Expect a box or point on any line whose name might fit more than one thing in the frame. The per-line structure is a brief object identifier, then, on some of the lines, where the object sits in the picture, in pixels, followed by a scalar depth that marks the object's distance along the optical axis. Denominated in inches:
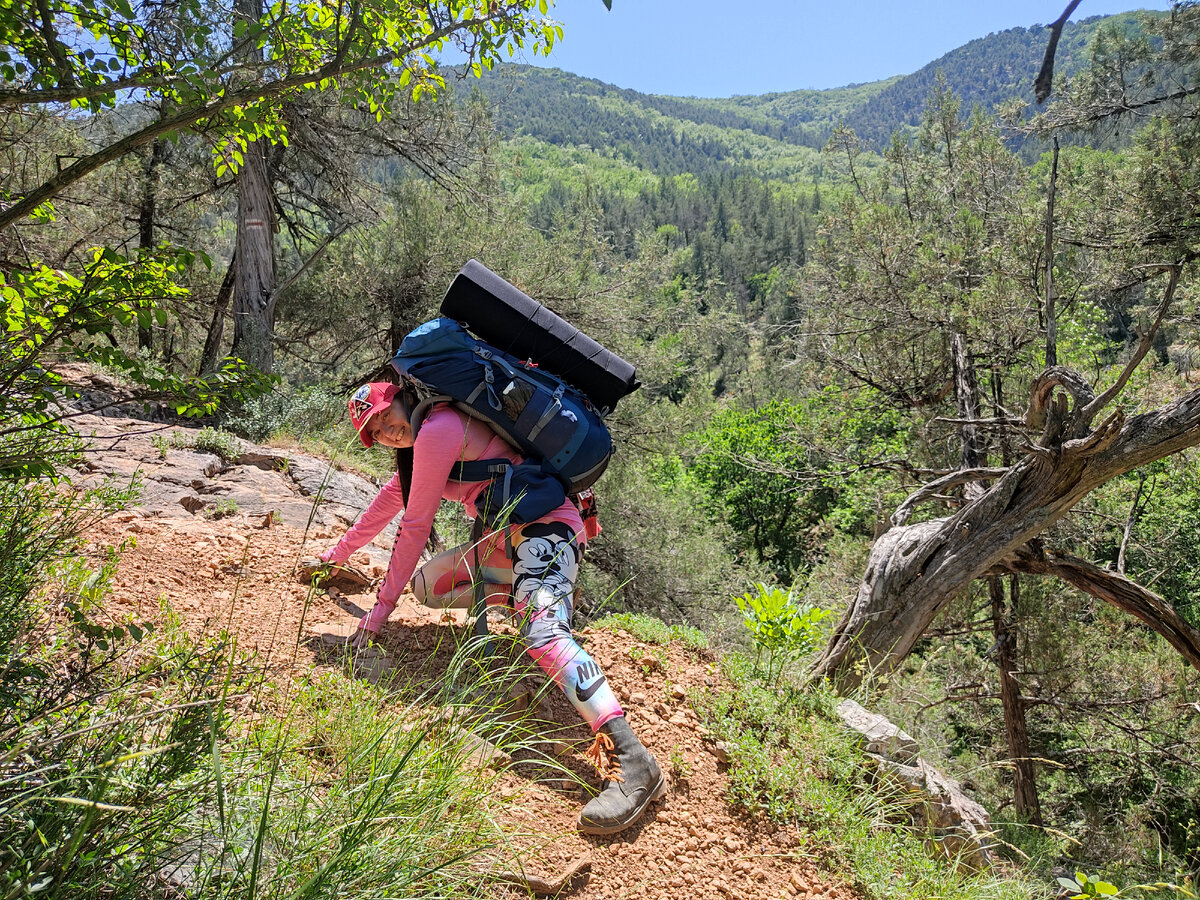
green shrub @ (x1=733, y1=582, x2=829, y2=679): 123.2
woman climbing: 96.7
